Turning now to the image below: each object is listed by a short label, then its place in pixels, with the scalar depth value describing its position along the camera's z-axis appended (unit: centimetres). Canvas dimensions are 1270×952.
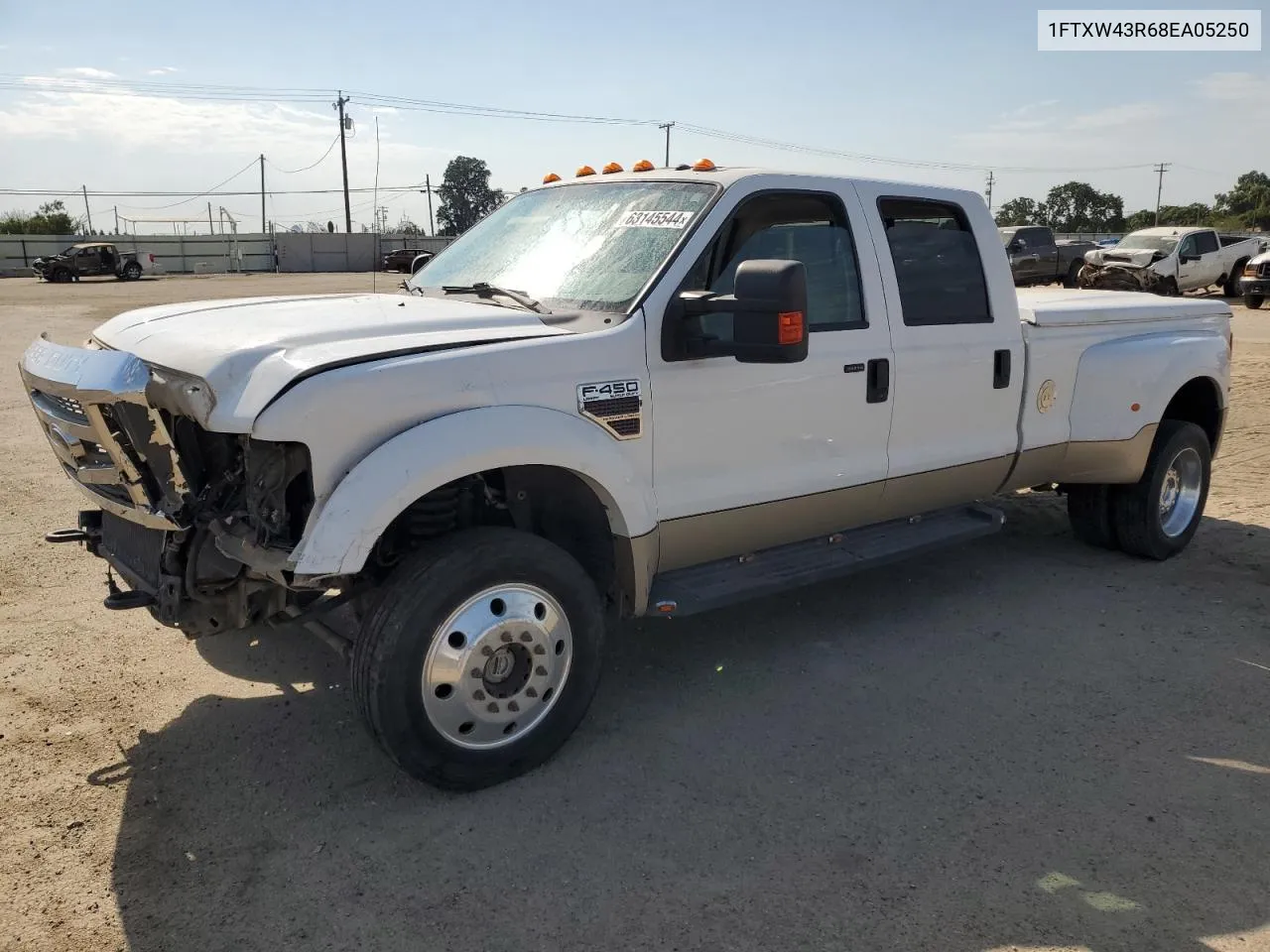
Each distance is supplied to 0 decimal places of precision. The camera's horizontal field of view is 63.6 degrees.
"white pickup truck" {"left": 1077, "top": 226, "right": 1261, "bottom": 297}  2288
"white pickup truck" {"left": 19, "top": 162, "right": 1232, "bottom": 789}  308
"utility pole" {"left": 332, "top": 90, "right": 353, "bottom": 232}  6428
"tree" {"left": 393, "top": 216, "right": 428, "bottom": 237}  7111
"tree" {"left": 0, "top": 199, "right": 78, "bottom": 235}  6400
